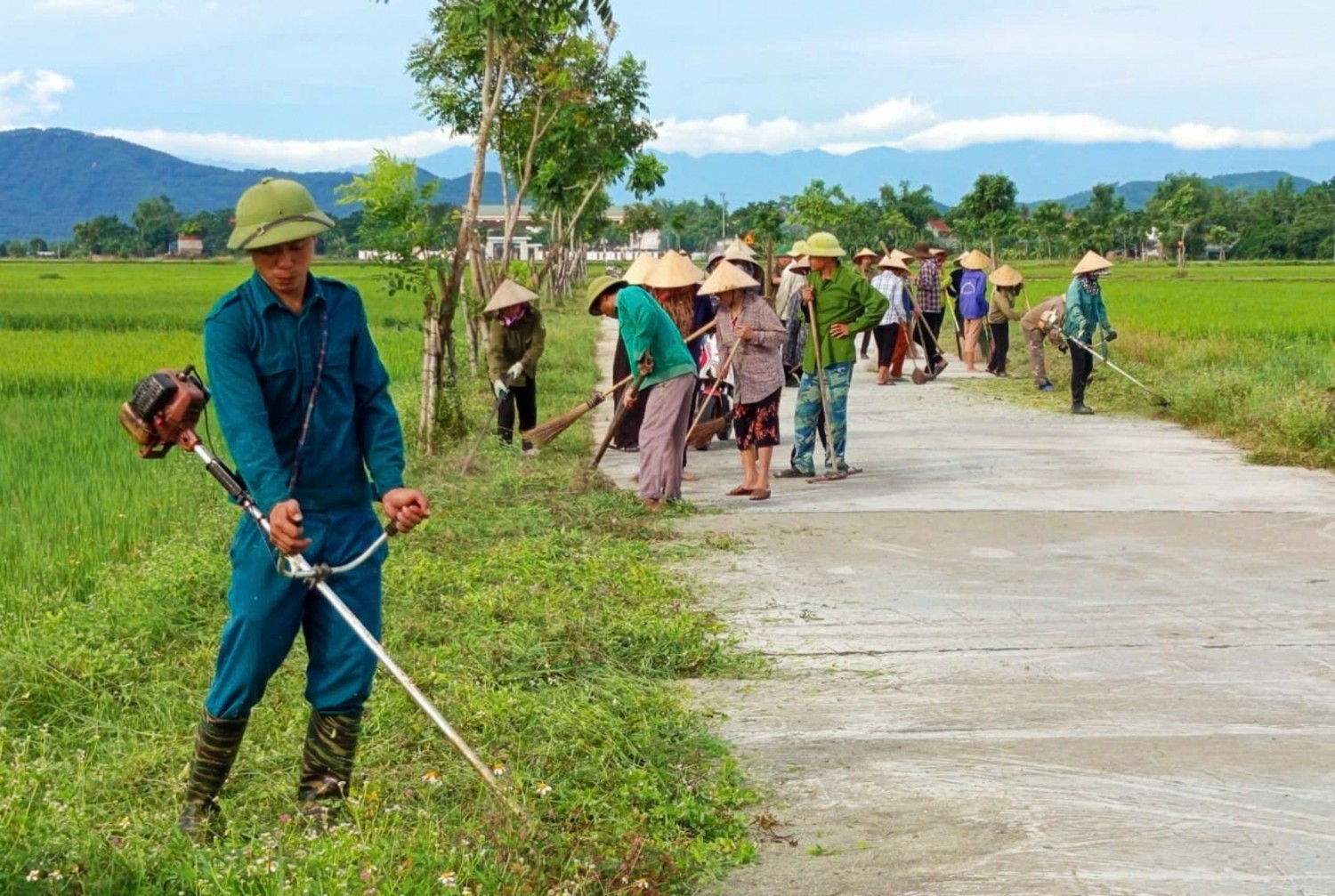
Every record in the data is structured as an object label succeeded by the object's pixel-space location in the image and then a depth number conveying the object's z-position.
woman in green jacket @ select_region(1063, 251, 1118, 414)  15.73
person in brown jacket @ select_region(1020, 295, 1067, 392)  16.58
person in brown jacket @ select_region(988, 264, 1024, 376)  19.08
